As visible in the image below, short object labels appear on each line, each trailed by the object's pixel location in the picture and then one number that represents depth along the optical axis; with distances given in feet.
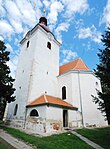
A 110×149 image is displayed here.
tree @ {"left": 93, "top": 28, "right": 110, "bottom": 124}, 21.13
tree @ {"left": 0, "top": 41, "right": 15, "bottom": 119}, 31.37
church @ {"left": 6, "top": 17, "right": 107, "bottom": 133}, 35.38
